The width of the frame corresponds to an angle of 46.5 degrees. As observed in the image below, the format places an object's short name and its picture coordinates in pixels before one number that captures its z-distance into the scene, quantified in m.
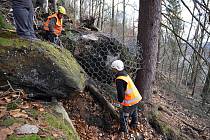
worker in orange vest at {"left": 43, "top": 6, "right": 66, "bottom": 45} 7.00
